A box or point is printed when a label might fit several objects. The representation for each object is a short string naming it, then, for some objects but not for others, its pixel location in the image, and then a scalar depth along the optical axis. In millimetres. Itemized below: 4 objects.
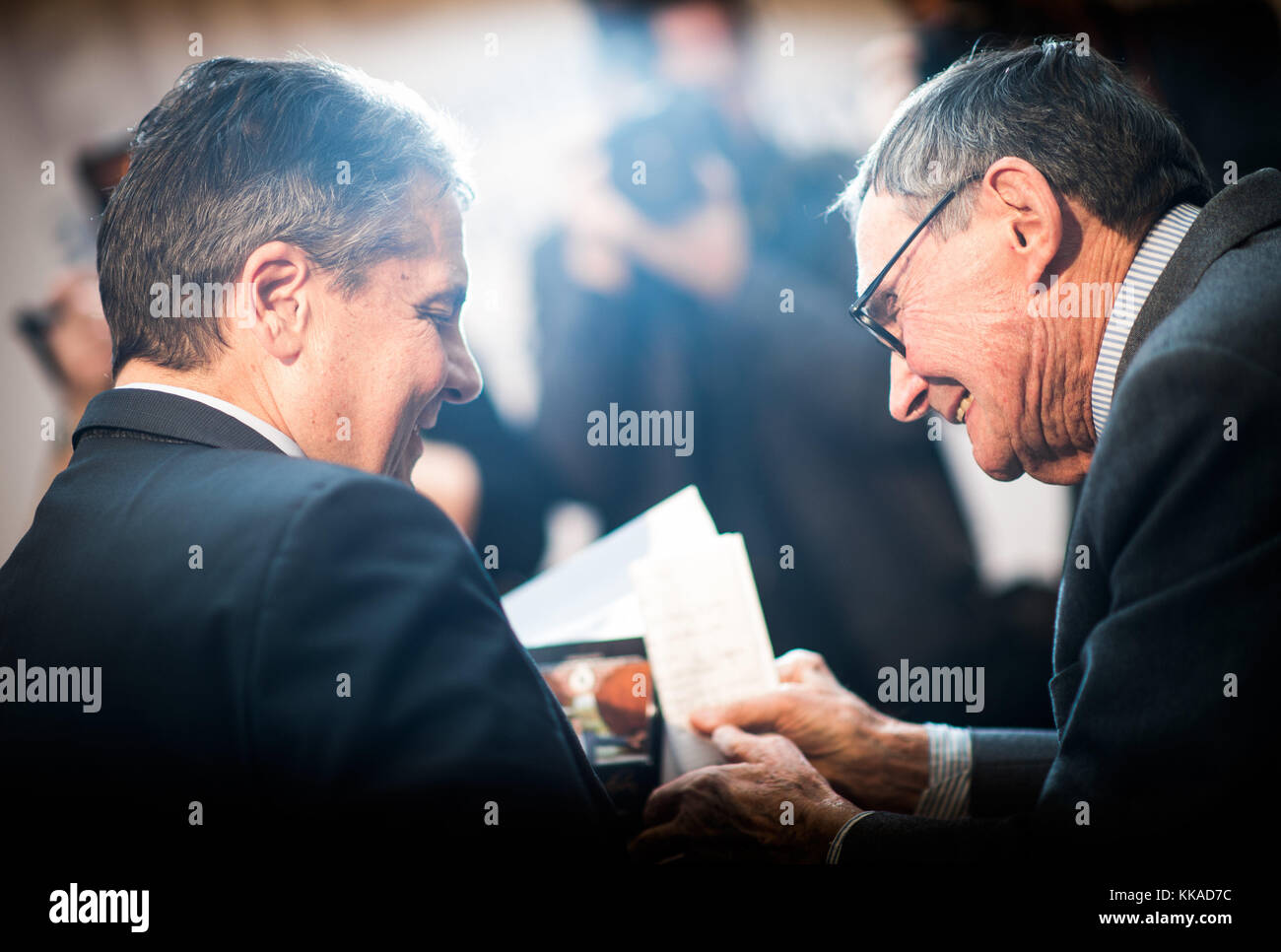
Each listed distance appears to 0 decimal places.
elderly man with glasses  879
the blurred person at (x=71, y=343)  3078
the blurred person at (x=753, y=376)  2904
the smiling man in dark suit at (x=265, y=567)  783
